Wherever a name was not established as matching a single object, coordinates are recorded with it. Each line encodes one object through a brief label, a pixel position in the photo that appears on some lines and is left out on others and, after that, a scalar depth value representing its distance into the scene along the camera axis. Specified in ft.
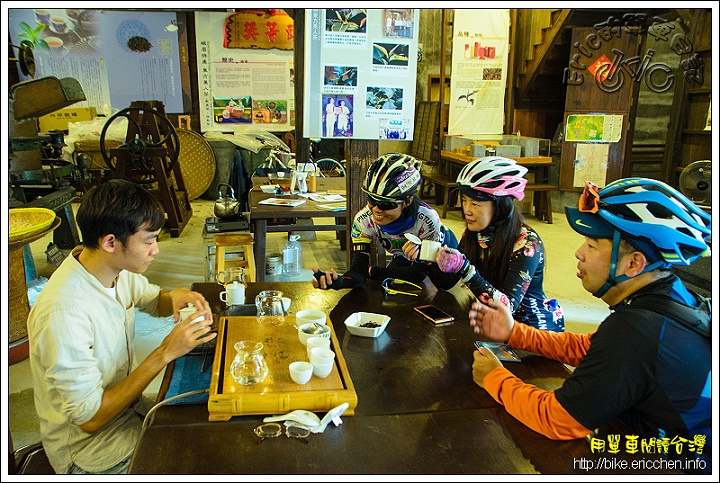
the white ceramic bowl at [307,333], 5.38
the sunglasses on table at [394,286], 7.48
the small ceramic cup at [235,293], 6.73
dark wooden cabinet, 19.49
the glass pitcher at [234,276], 7.14
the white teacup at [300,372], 4.63
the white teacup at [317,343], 5.13
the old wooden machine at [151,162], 19.17
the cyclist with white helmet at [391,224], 7.70
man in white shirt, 4.78
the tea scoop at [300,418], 4.27
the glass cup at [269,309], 6.04
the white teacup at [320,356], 4.75
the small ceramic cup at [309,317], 5.84
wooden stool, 14.34
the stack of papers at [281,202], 14.76
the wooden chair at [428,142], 29.04
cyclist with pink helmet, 7.04
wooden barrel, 10.52
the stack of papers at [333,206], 14.47
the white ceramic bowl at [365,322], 5.97
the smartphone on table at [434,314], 6.47
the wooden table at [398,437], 3.85
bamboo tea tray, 4.39
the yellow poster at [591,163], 25.11
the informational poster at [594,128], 24.77
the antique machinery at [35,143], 12.67
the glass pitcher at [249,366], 4.66
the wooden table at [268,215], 13.84
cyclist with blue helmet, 4.02
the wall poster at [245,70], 29.99
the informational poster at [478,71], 27.02
